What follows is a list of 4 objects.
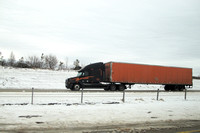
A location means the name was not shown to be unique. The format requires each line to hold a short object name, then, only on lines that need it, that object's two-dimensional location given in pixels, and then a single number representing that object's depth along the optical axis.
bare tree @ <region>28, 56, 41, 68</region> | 109.62
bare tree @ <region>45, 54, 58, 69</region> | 108.05
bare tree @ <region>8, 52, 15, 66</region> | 109.93
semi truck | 26.72
